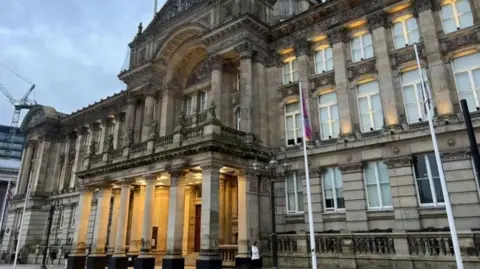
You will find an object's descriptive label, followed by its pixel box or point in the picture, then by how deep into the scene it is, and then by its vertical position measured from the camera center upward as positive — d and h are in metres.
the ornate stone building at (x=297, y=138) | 17.84 +6.03
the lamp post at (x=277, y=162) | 22.65 +5.02
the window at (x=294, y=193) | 22.30 +3.03
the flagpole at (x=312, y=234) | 12.76 +0.30
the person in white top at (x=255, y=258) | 18.41 -0.77
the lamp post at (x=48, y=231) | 27.77 +1.00
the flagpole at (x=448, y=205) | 10.03 +1.04
